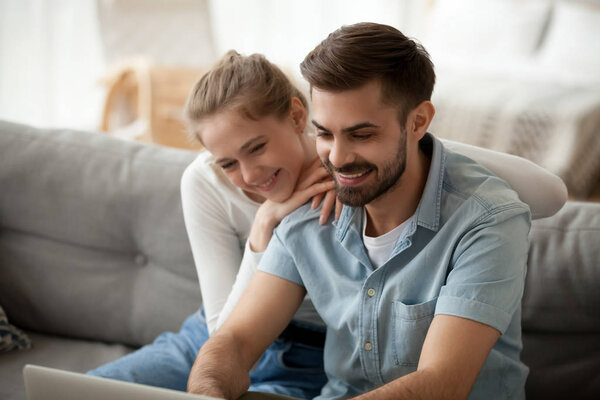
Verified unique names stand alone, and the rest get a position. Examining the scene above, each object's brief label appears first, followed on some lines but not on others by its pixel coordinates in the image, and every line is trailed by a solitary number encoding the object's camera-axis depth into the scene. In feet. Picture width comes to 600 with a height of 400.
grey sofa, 5.87
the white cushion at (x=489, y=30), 13.35
